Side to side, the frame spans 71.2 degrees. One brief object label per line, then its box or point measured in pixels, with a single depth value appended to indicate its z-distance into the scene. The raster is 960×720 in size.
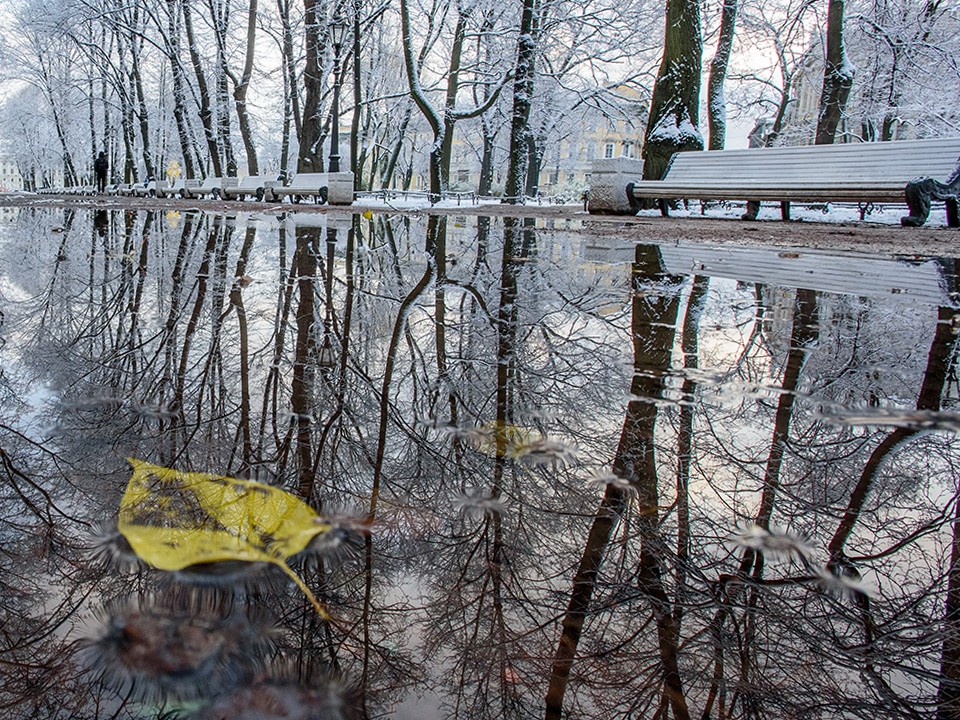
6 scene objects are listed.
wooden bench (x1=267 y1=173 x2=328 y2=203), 17.49
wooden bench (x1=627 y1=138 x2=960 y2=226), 8.84
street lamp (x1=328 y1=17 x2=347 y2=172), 19.59
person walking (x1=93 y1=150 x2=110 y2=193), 32.78
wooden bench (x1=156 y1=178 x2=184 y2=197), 28.77
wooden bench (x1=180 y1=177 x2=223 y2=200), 24.56
